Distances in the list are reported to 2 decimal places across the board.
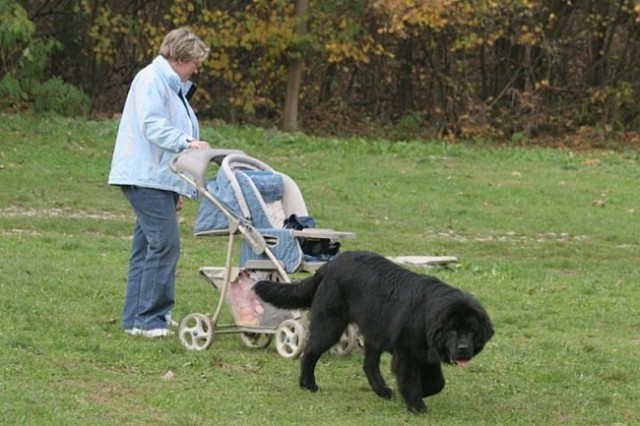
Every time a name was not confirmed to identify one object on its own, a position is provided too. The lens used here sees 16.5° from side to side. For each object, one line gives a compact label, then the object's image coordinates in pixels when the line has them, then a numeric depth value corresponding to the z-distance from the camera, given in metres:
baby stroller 13.26
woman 13.47
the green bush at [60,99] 38.82
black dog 10.86
